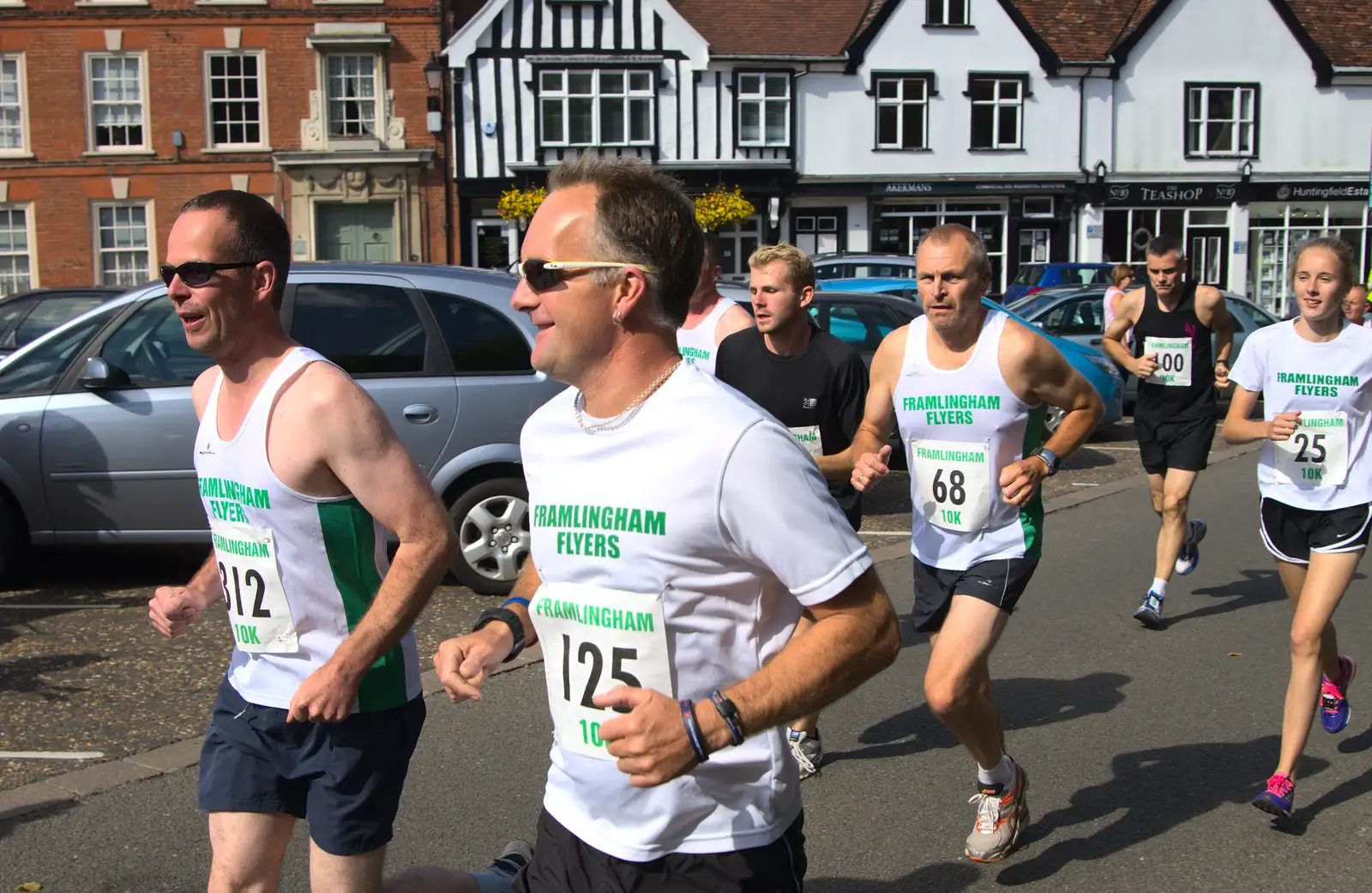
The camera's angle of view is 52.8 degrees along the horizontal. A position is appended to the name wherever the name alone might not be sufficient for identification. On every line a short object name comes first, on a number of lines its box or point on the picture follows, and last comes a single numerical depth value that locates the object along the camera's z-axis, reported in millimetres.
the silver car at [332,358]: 7484
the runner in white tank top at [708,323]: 6098
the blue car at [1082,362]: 14125
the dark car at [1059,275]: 22983
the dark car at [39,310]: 12648
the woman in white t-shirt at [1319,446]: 5000
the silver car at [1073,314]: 16812
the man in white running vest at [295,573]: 2949
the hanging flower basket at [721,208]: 29031
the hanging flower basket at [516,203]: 28906
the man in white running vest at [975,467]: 4371
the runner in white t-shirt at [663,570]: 2174
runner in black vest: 8031
